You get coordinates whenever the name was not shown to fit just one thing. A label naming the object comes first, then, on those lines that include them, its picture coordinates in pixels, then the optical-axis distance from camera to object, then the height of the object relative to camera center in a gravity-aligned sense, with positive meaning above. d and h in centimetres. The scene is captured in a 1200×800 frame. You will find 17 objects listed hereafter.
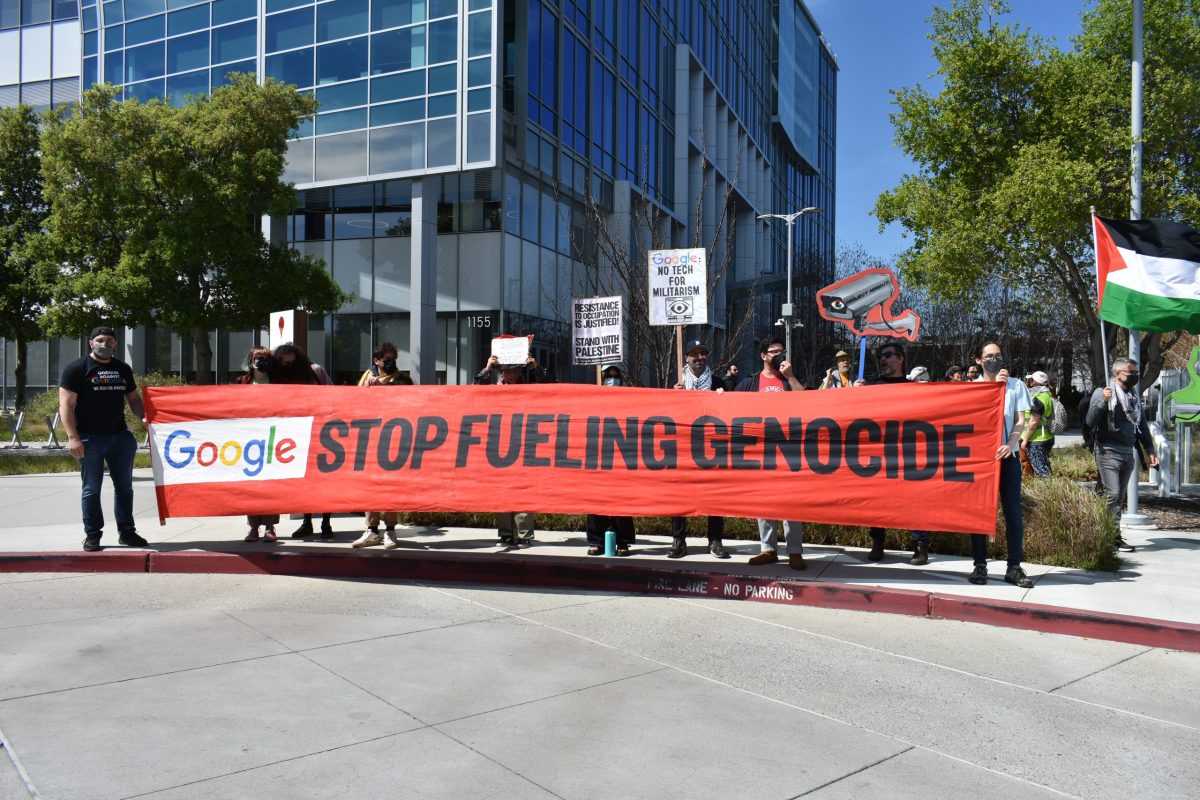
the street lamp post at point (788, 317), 3141 +275
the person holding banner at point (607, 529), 861 -126
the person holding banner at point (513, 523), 885 -123
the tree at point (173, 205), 2239 +479
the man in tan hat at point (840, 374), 1124 +29
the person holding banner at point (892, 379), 804 +16
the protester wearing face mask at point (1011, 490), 737 -75
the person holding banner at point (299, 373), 917 +25
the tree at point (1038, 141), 1530 +456
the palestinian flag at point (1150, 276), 984 +131
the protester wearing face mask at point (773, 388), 797 +9
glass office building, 2562 +774
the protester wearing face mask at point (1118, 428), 936 -32
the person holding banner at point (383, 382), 887 +16
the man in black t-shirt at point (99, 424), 833 -25
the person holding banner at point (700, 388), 851 +8
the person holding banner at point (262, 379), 902 +18
